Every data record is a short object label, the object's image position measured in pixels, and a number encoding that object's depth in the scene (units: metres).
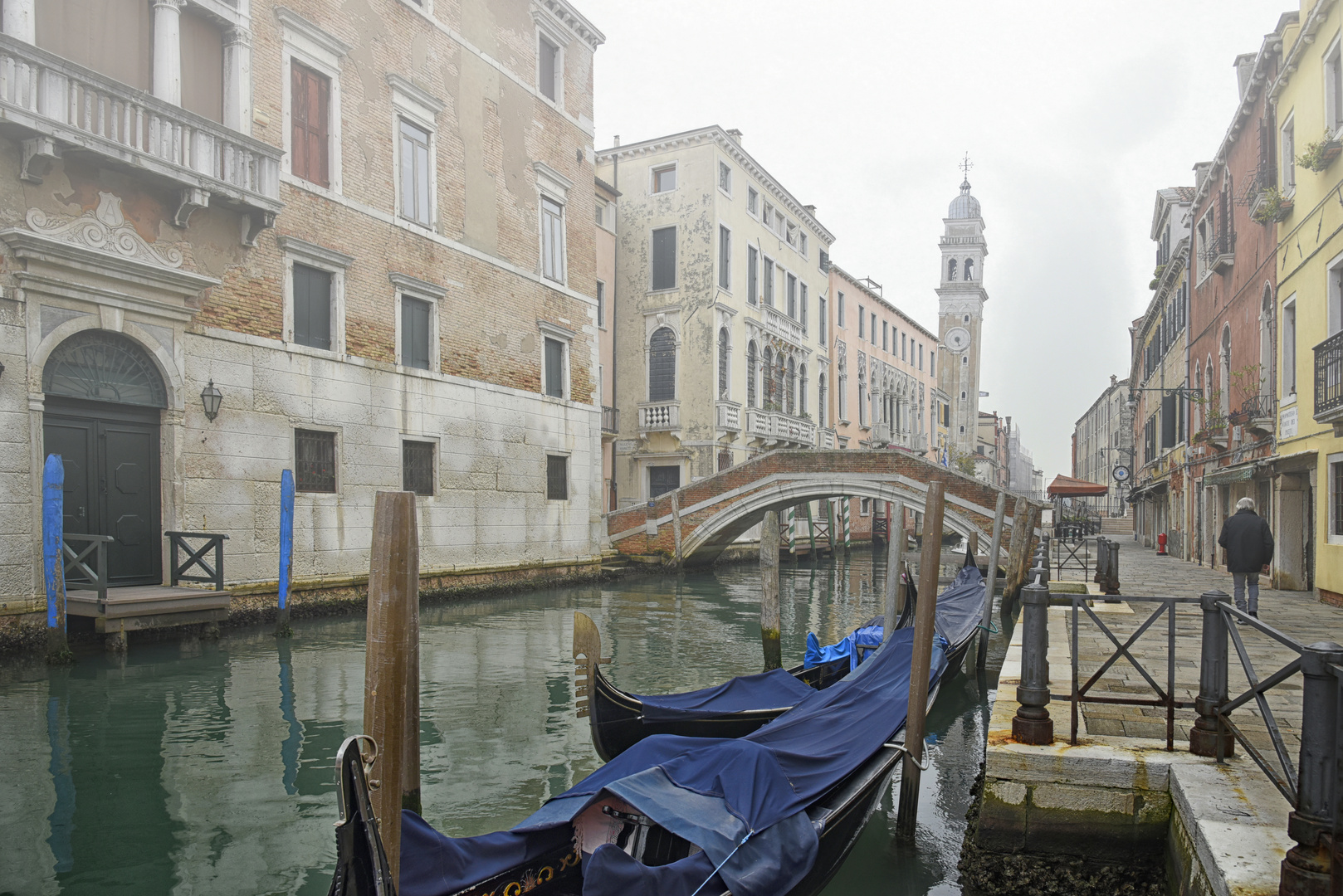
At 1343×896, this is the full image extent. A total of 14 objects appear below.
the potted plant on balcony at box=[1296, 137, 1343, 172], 7.77
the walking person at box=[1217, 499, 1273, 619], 6.97
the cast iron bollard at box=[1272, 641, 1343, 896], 2.11
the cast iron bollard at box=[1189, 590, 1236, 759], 3.15
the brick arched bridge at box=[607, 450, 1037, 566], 15.55
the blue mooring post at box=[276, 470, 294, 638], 8.92
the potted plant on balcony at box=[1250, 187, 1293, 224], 9.26
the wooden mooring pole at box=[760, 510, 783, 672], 7.43
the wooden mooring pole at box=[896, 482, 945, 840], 4.23
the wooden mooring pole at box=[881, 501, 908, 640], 7.27
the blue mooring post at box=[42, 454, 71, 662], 6.86
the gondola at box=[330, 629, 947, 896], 2.57
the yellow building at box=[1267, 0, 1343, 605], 7.97
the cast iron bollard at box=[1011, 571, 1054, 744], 3.41
